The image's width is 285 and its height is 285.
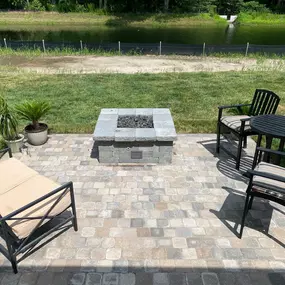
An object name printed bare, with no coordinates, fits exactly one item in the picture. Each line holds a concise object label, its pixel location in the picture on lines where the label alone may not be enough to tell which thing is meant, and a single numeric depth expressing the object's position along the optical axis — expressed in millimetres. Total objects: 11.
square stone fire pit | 4277
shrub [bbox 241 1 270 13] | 35719
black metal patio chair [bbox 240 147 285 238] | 2692
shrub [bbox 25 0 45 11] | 33625
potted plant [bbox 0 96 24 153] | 4461
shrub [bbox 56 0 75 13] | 33281
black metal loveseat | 2586
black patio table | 3496
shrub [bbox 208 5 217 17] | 34059
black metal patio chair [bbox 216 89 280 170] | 4191
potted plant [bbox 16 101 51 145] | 4816
